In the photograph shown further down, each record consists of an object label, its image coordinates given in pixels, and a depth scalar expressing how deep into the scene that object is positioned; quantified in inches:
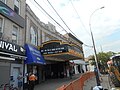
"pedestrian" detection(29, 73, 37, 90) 315.2
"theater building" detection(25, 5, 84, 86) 372.6
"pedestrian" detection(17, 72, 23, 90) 313.6
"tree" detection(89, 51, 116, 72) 1405.6
